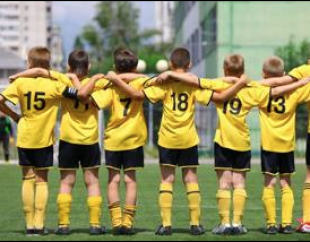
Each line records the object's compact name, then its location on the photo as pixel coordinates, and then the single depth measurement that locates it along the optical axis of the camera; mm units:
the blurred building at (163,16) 108331
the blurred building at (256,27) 37312
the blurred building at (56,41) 167900
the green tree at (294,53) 35344
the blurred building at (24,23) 183000
